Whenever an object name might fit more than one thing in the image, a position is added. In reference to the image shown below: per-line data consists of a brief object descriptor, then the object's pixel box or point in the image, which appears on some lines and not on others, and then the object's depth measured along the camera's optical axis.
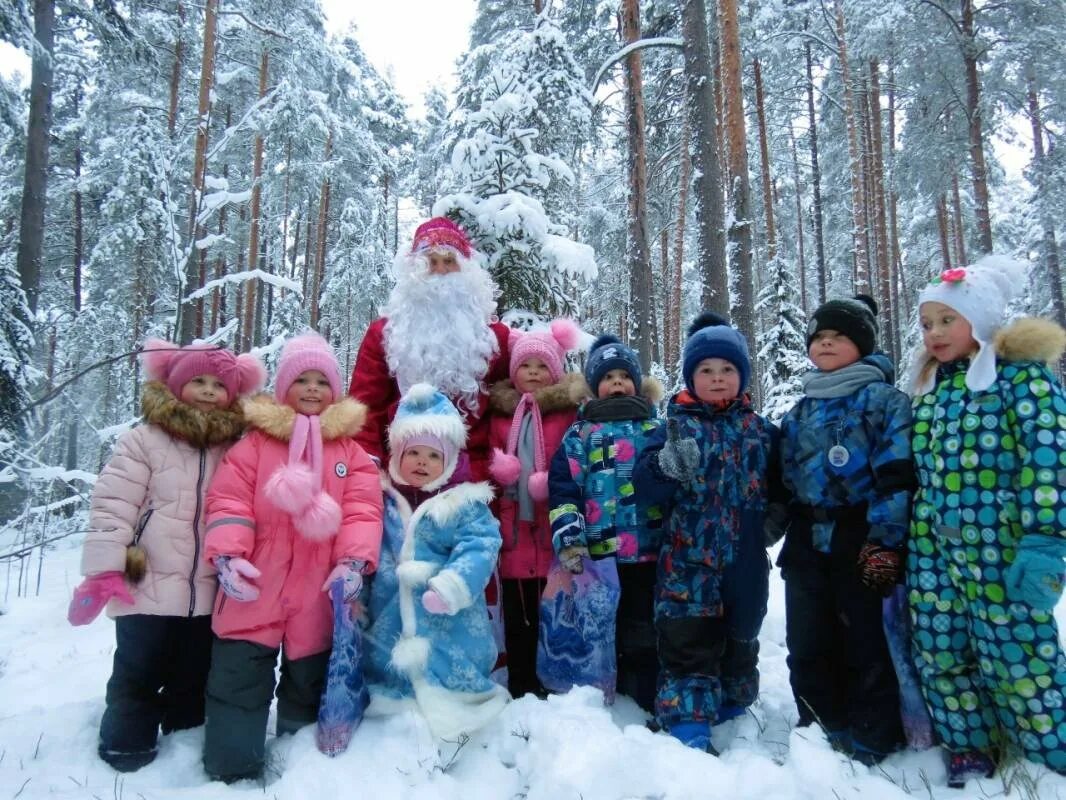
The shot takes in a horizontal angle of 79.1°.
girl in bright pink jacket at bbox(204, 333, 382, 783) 2.94
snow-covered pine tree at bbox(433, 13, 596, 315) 6.43
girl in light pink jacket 2.98
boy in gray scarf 2.92
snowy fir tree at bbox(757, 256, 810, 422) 13.42
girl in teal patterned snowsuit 2.49
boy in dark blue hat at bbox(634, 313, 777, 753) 3.19
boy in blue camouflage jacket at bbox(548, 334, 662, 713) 3.48
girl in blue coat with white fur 3.03
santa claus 4.06
